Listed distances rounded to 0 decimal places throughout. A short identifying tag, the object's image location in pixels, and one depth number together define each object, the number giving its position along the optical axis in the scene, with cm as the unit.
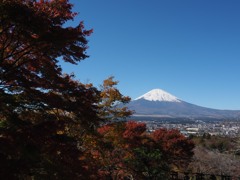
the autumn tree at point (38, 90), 730
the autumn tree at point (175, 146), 2781
